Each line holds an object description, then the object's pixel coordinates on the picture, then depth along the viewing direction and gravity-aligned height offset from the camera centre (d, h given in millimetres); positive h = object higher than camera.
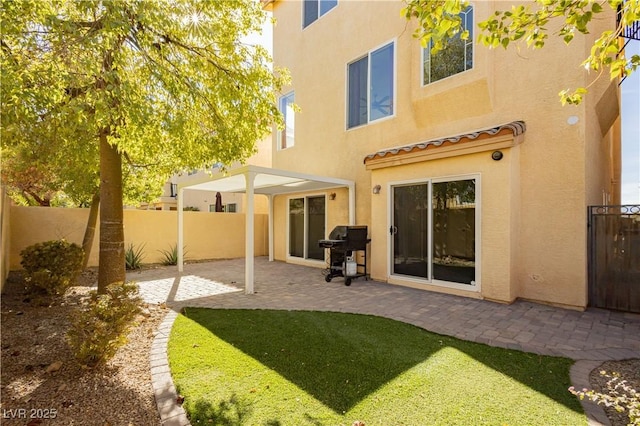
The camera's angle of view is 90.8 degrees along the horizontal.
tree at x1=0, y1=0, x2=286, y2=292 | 4586 +2447
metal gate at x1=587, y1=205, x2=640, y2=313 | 6855 -910
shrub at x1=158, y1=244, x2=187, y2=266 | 14024 -1844
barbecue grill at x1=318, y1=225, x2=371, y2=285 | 9609 -1023
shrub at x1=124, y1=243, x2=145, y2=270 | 12570 -1722
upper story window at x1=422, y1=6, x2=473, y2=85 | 8523 +4437
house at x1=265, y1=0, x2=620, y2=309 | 7301 +1615
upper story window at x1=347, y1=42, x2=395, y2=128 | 10930 +4693
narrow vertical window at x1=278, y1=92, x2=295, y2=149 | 14851 +4293
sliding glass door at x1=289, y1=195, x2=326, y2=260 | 13211 -463
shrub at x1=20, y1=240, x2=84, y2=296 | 6887 -1199
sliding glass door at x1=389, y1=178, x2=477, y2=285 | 8109 -412
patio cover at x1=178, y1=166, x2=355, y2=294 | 8570 +1141
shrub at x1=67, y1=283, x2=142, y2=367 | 4004 -1502
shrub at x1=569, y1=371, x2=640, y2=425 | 2174 -1397
